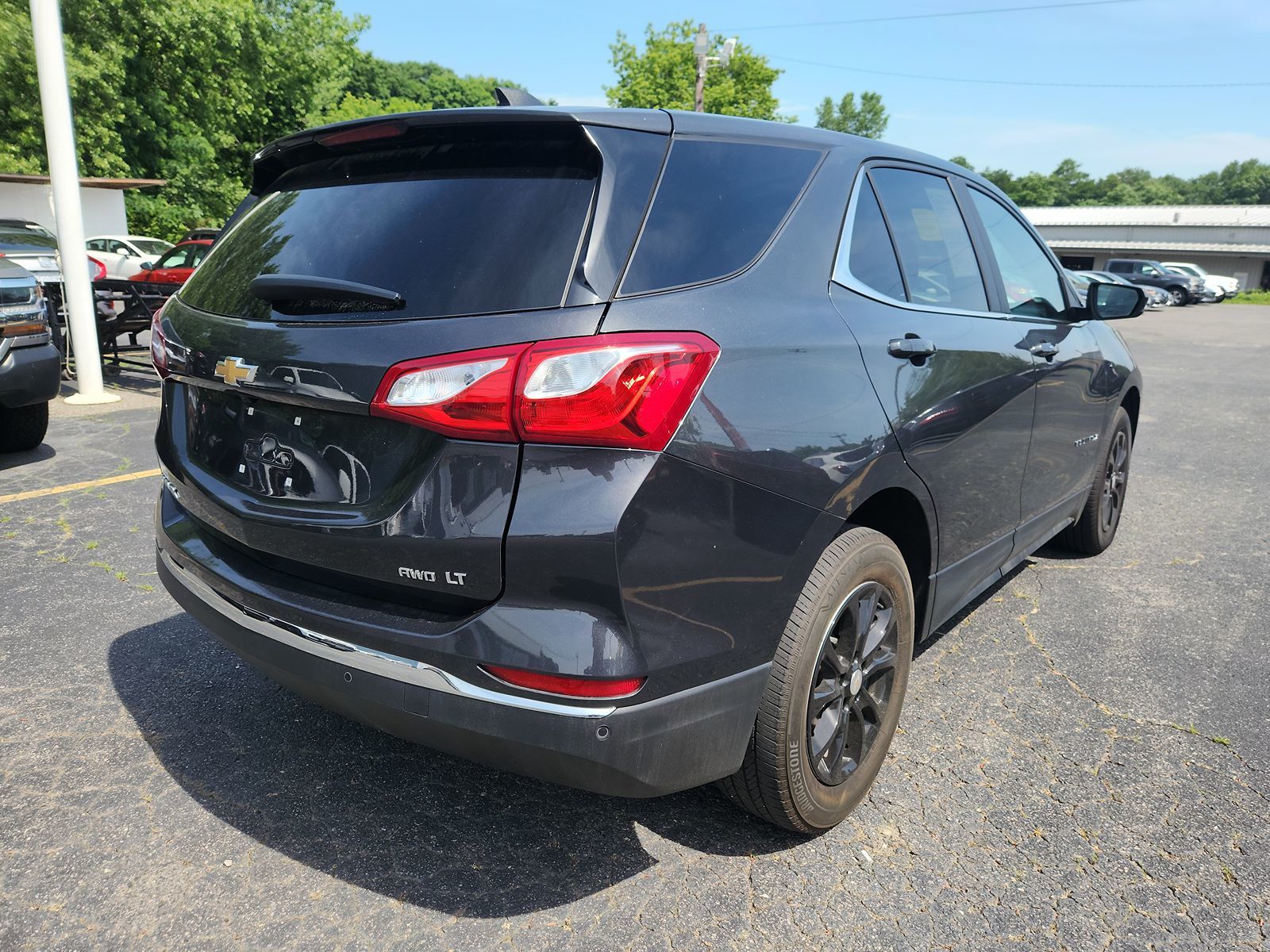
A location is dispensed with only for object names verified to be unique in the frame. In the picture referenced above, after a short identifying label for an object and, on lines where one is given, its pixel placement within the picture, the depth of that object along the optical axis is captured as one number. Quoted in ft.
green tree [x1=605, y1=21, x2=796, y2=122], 156.66
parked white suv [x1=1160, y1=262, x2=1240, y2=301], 131.85
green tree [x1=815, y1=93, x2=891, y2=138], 354.95
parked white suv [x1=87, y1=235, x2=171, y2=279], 69.05
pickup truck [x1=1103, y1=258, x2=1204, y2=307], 126.21
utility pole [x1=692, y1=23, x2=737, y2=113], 79.30
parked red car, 52.06
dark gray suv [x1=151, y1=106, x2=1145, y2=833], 5.90
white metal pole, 25.44
